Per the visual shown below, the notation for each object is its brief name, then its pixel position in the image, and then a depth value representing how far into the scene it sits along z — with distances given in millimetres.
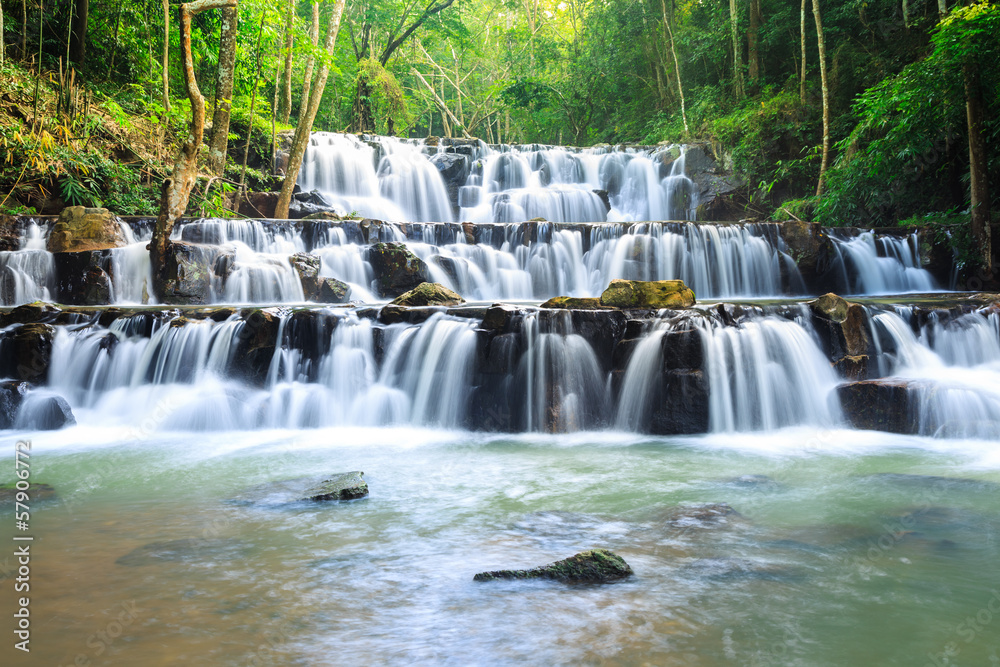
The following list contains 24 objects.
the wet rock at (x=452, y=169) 18438
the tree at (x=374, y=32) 24312
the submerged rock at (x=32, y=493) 4562
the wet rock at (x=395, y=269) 11266
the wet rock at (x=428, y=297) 8922
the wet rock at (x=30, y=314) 7788
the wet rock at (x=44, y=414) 7129
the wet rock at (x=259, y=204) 15047
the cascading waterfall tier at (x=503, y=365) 7285
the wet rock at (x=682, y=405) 7156
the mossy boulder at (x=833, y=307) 7625
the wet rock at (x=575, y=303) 7898
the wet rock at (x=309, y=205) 15352
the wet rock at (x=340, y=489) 4598
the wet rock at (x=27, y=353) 7504
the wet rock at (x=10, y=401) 7125
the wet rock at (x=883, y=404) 6766
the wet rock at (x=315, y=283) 10656
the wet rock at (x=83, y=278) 9930
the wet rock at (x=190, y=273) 10070
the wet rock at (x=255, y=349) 7793
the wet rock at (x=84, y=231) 10266
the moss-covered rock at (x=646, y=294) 7957
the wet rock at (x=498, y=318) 7621
